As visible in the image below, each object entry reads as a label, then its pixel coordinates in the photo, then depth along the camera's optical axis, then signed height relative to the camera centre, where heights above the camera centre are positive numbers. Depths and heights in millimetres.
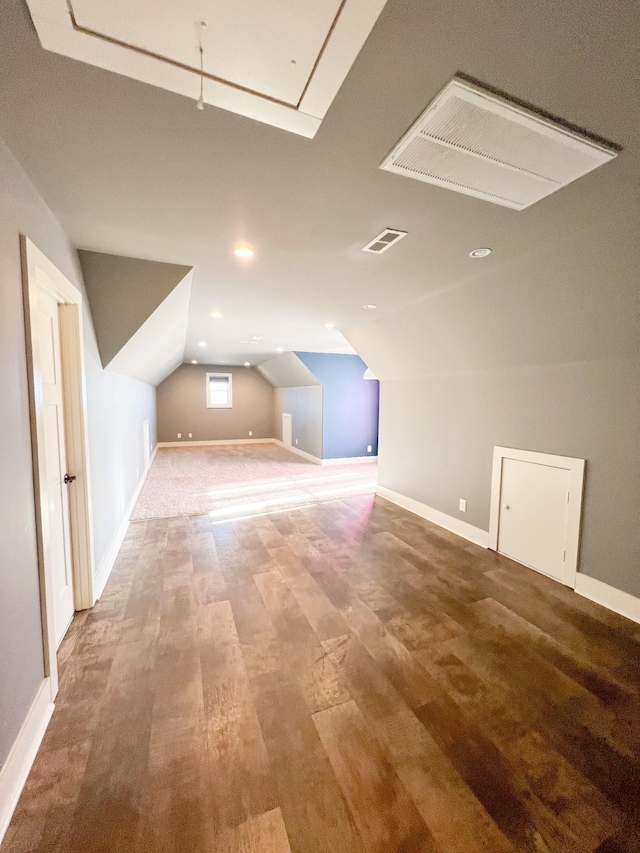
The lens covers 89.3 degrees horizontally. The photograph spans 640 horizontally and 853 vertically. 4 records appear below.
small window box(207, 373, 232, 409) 9961 +227
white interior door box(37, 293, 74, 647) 1893 -409
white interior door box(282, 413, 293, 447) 9305 -936
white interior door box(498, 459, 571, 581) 2719 -1019
